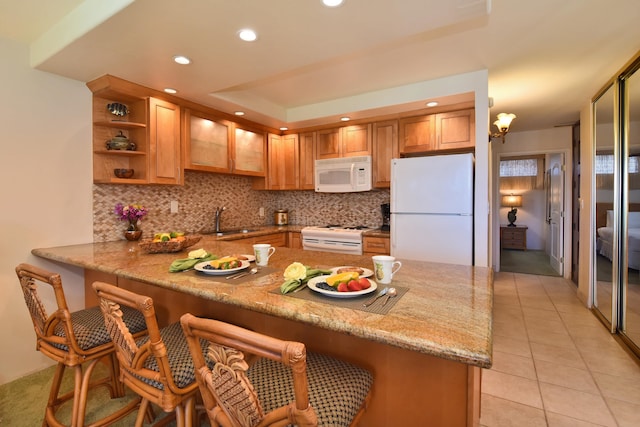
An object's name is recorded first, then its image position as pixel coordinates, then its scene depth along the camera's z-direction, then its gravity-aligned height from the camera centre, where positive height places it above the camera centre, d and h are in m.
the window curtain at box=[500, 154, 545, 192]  7.16 +0.84
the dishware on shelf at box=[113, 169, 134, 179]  2.55 +0.32
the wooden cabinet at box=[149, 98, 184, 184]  2.65 +0.60
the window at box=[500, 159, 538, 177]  7.27 +1.01
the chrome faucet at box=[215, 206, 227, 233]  3.56 -0.10
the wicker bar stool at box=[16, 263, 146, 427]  1.34 -0.59
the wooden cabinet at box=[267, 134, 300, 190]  4.04 +0.62
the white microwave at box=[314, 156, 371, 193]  3.50 +0.42
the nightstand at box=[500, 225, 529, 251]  7.10 -0.66
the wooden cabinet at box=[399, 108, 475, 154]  2.96 +0.79
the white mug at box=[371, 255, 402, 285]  1.23 -0.24
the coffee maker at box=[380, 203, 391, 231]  3.74 -0.07
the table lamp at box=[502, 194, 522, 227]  7.31 +0.12
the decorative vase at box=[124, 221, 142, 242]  2.59 -0.19
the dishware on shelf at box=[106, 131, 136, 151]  2.54 +0.57
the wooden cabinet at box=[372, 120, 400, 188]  3.38 +0.67
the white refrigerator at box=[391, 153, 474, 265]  2.69 +0.01
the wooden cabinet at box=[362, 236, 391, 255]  3.24 -0.39
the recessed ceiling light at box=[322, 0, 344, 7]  1.45 +0.99
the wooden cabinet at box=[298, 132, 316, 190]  3.94 +0.65
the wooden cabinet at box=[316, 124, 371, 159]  3.56 +0.82
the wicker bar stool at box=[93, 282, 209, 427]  1.04 -0.58
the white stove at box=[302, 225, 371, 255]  3.35 -0.33
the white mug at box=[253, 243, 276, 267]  1.58 -0.23
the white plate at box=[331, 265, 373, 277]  1.35 -0.29
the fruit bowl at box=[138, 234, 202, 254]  2.01 -0.24
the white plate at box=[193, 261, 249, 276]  1.41 -0.28
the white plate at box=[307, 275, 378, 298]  1.07 -0.29
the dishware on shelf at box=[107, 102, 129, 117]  2.57 +0.87
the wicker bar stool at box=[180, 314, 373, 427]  0.72 -0.54
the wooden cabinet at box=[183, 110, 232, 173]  2.95 +0.70
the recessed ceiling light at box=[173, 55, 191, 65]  2.04 +1.03
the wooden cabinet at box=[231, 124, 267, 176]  3.50 +0.70
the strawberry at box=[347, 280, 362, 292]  1.10 -0.28
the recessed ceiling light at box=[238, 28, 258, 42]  1.72 +1.01
